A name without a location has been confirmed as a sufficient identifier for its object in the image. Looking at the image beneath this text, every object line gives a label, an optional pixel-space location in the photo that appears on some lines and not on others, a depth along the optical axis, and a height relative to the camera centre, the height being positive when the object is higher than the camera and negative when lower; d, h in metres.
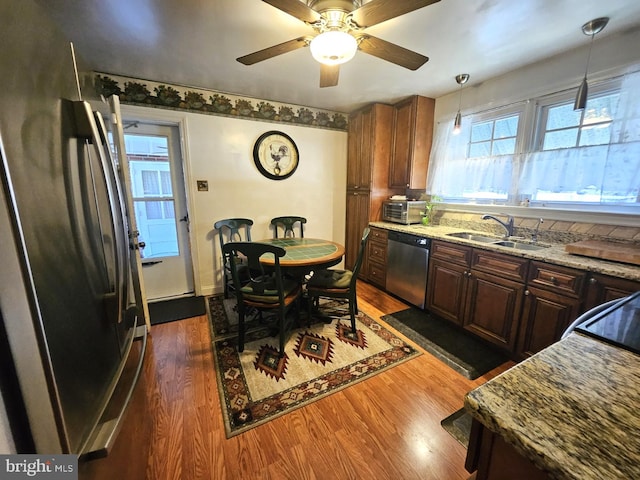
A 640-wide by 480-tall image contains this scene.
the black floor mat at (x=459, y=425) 1.43 -1.34
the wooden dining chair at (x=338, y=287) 2.27 -0.86
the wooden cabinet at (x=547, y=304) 1.65 -0.76
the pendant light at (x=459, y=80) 2.45 +1.04
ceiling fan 1.25 +0.86
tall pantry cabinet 3.29 +0.31
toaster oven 3.08 -0.26
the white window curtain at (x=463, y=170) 2.55 +0.20
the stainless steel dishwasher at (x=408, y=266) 2.70 -0.84
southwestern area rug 1.62 -1.31
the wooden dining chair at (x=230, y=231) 3.06 -0.52
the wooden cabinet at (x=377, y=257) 3.22 -0.86
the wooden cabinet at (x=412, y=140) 3.07 +0.58
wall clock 3.25 +0.43
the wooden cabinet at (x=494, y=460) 0.47 -0.53
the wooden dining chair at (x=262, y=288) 1.84 -0.77
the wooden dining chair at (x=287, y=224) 3.41 -0.46
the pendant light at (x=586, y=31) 1.64 +1.03
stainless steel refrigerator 0.43 -0.13
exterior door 2.85 -0.22
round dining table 2.08 -0.58
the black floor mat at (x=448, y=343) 1.99 -1.31
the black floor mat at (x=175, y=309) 2.68 -1.31
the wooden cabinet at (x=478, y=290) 1.97 -0.85
